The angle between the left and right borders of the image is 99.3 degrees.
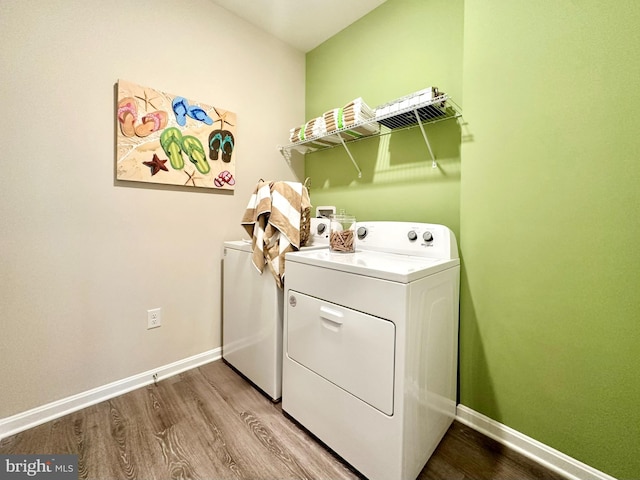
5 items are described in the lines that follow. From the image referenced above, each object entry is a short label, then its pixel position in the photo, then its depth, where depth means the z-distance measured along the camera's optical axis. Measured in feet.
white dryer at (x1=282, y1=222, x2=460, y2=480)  3.15
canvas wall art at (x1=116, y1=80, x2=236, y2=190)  5.05
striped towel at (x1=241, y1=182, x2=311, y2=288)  4.84
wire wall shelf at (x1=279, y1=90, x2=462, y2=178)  4.74
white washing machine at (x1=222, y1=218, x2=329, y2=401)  4.96
